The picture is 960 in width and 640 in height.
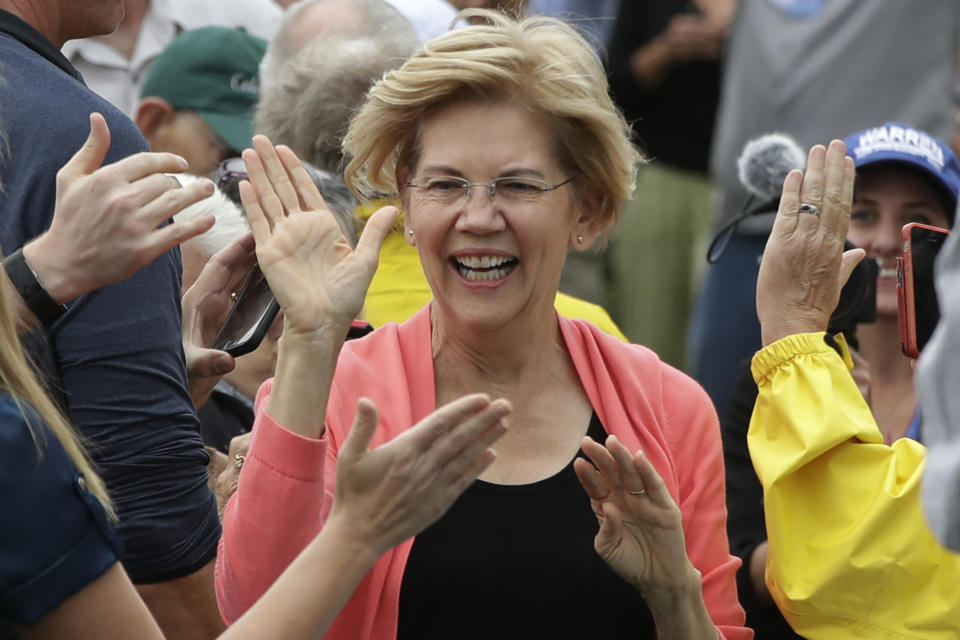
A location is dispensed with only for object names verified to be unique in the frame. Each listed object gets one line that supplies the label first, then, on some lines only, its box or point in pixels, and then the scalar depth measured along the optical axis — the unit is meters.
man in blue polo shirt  5.21
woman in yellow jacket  5.36
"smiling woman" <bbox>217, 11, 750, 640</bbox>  4.88
